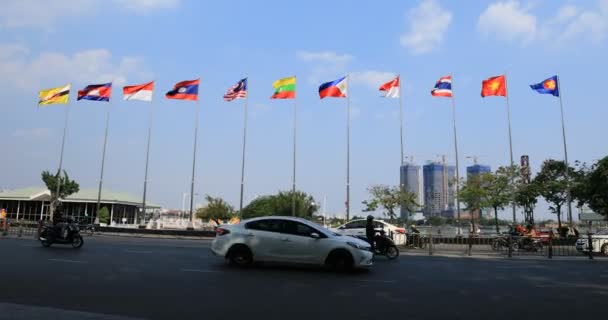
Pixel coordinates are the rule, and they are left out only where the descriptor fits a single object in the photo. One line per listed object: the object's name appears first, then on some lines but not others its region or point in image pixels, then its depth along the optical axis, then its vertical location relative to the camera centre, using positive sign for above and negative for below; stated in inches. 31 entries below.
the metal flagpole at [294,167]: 1762.7 +247.1
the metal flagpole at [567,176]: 1649.9 +223.3
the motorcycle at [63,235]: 753.6 -14.9
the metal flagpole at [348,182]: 1614.1 +183.9
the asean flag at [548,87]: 1477.6 +483.9
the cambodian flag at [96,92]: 1596.9 +470.4
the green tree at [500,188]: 1990.7 +209.7
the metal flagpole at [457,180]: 1692.9 +228.5
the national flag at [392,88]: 1525.6 +483.5
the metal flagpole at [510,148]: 1665.8 +317.9
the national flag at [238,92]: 1553.9 +469.7
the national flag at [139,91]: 1600.6 +477.8
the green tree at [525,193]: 2010.3 +191.1
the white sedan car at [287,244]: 498.9 -14.6
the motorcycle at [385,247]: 703.1 -21.1
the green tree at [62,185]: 2521.4 +232.8
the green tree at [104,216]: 2544.3 +63.6
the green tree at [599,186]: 1724.9 +199.8
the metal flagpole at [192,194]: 1764.3 +139.5
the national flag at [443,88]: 1488.7 +476.9
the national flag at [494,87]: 1469.0 +479.4
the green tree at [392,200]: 2087.8 +155.3
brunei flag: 1604.3 +456.4
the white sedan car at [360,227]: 981.8 +12.2
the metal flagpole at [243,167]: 1815.9 +251.1
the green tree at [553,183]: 1973.7 +234.0
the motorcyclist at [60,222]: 753.6 +7.4
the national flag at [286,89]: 1525.6 +473.3
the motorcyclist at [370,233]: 704.4 +0.1
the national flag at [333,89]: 1494.8 +467.4
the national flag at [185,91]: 1572.3 +475.1
